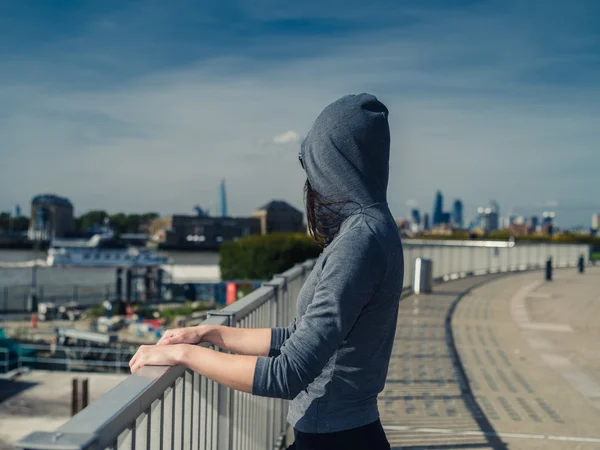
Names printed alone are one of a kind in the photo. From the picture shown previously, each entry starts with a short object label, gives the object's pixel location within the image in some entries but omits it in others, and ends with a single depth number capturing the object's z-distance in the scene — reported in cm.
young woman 189
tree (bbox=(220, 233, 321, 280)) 2891
